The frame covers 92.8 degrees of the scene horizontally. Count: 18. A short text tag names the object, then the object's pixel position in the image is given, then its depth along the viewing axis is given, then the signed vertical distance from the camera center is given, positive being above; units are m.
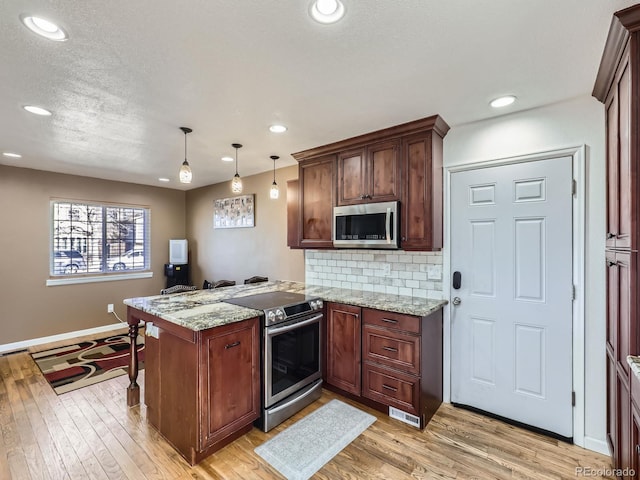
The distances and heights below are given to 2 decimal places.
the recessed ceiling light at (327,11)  1.30 +1.02
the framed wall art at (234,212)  4.72 +0.49
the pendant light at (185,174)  2.51 +0.56
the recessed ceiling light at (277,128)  2.71 +1.03
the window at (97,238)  4.60 +0.05
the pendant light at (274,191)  3.32 +0.55
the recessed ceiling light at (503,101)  2.16 +1.02
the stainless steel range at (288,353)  2.34 -0.93
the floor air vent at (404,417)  2.40 -1.42
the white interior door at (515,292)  2.25 -0.41
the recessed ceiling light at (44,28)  1.39 +1.01
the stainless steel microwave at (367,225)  2.71 +0.15
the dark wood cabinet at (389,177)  2.60 +0.62
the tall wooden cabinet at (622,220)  1.40 +0.11
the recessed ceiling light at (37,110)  2.31 +1.02
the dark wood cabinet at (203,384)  1.98 -1.00
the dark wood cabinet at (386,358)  2.40 -1.00
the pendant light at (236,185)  2.90 +0.54
